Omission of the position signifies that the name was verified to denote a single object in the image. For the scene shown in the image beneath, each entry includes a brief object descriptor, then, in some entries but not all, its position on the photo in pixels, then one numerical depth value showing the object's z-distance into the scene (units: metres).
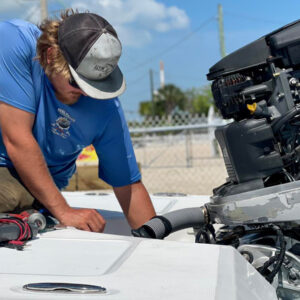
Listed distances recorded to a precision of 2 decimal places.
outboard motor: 1.63
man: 1.93
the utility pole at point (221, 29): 21.83
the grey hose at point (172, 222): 1.85
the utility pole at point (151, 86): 50.56
